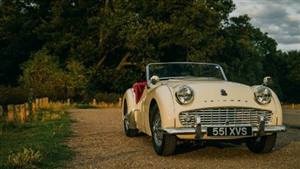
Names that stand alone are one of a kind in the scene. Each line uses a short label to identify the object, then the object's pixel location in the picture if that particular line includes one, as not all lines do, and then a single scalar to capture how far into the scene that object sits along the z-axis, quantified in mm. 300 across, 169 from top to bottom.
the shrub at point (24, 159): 6770
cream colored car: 7910
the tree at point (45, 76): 46188
